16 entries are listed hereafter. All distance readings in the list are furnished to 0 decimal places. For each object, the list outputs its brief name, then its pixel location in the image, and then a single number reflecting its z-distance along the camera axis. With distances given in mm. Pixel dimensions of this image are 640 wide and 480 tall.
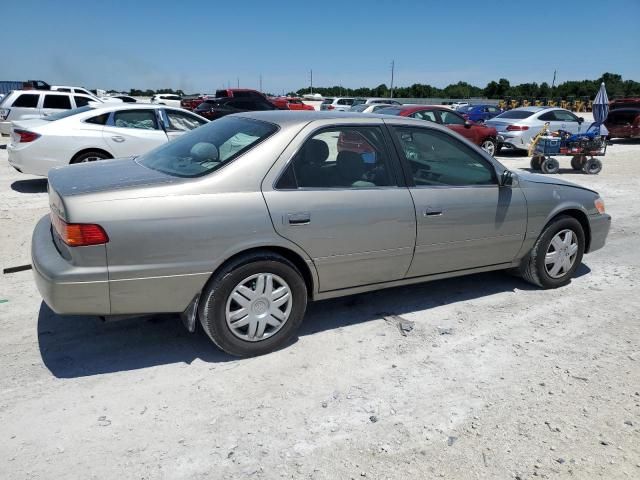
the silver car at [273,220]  3037
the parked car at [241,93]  24891
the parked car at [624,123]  21047
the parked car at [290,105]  27780
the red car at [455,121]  12992
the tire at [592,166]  12930
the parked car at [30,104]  14258
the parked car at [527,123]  15617
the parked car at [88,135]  8312
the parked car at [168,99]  40094
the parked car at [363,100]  25969
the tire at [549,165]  12617
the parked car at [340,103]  31769
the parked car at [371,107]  16297
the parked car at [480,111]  30578
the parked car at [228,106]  21203
